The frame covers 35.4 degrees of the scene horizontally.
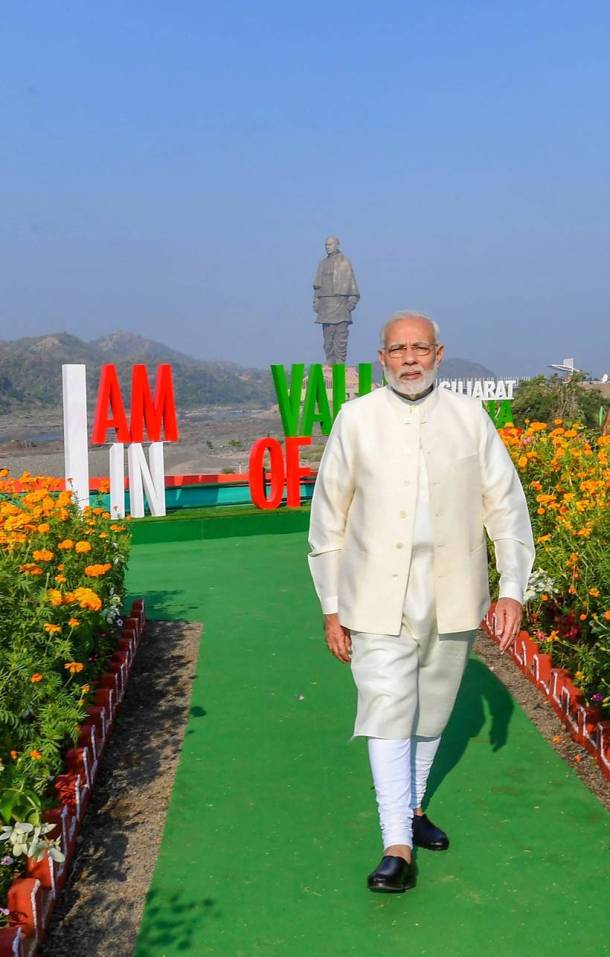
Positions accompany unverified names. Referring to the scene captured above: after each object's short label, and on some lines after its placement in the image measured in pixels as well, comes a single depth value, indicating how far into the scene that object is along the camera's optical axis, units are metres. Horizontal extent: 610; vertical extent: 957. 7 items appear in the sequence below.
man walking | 3.14
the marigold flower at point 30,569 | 3.84
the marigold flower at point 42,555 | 3.88
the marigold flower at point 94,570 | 4.09
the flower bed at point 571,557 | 4.24
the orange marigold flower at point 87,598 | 3.66
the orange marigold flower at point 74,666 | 3.52
